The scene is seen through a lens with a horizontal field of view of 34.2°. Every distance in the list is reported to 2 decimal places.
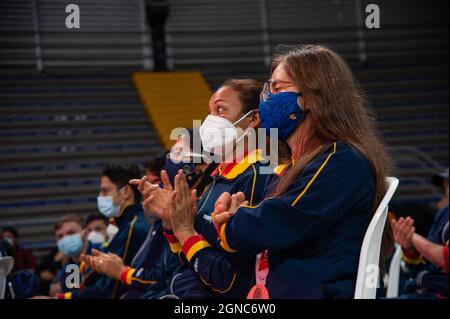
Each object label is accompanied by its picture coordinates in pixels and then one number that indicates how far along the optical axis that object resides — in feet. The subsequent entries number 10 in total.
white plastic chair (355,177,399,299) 6.35
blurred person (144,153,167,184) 13.26
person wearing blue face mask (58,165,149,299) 13.75
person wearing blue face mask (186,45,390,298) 6.26
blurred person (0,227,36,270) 21.31
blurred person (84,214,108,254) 19.20
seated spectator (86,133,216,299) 10.27
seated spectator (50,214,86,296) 17.53
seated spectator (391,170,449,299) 12.83
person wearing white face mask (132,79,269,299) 7.84
